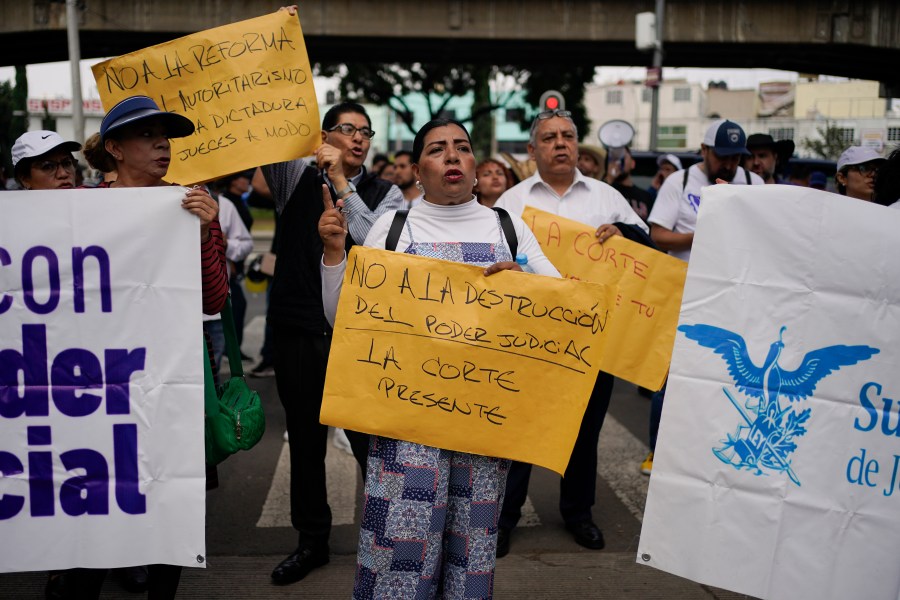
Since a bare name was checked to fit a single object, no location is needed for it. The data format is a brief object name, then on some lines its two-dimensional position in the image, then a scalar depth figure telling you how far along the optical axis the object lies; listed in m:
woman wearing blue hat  2.88
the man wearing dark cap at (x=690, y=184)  4.70
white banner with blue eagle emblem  2.71
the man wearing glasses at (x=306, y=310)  3.84
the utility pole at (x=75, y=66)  18.81
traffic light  6.40
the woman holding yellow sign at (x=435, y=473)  2.73
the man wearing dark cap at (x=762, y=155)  5.88
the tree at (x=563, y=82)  29.44
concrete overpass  21.20
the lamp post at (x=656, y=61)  17.11
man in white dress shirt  4.32
